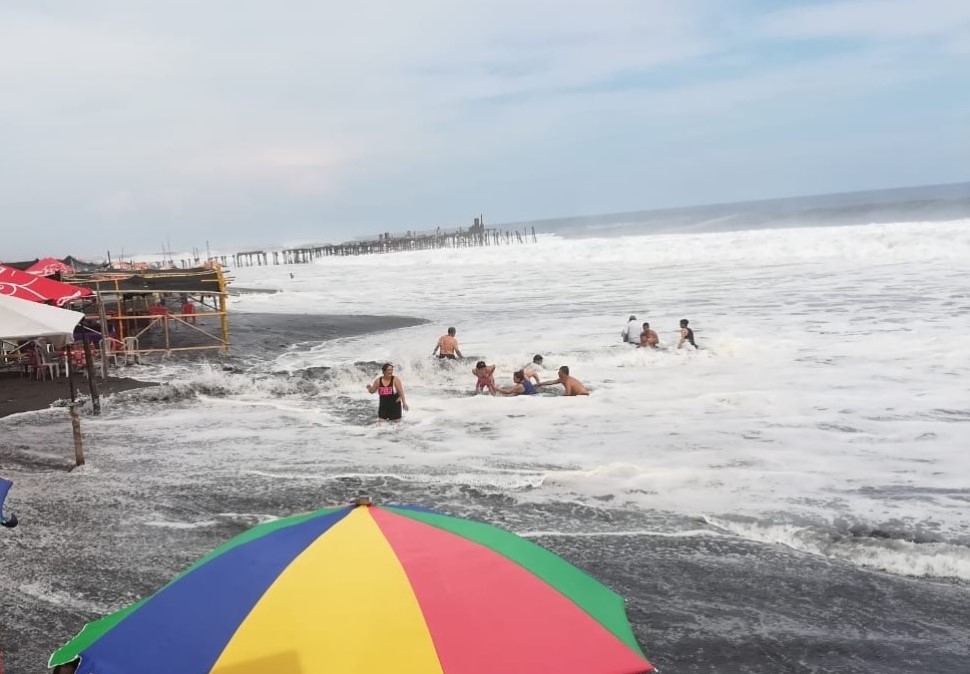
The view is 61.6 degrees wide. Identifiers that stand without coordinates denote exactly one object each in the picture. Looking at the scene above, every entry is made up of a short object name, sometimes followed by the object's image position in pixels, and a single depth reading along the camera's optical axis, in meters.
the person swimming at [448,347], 17.92
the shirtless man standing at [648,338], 18.22
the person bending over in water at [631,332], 18.80
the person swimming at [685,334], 17.88
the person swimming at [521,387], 14.73
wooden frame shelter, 20.00
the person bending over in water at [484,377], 14.92
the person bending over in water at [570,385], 14.22
